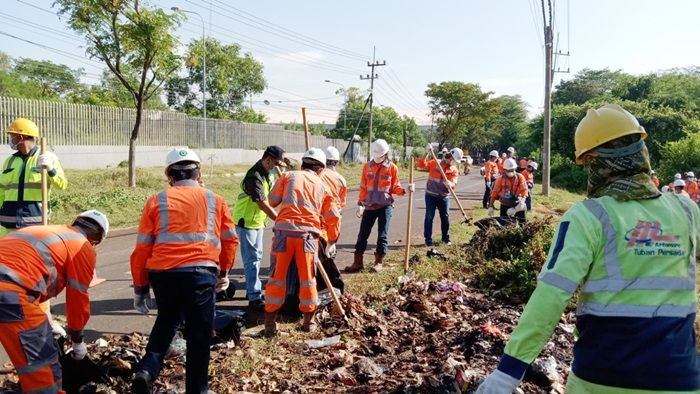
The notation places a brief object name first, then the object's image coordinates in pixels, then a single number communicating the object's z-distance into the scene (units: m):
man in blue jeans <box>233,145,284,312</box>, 6.08
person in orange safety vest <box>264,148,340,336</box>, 5.35
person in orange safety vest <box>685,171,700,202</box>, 17.30
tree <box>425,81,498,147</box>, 50.66
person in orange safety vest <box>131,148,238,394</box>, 3.84
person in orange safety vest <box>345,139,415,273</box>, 8.51
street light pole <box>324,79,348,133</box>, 56.66
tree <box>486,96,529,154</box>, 66.06
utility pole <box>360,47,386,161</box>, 43.10
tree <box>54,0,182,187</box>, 13.17
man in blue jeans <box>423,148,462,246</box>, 10.20
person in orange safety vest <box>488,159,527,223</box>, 10.02
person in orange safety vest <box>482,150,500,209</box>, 17.24
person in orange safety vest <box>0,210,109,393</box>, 3.11
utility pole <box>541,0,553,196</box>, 22.80
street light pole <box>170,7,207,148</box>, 27.66
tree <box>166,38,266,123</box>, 45.44
